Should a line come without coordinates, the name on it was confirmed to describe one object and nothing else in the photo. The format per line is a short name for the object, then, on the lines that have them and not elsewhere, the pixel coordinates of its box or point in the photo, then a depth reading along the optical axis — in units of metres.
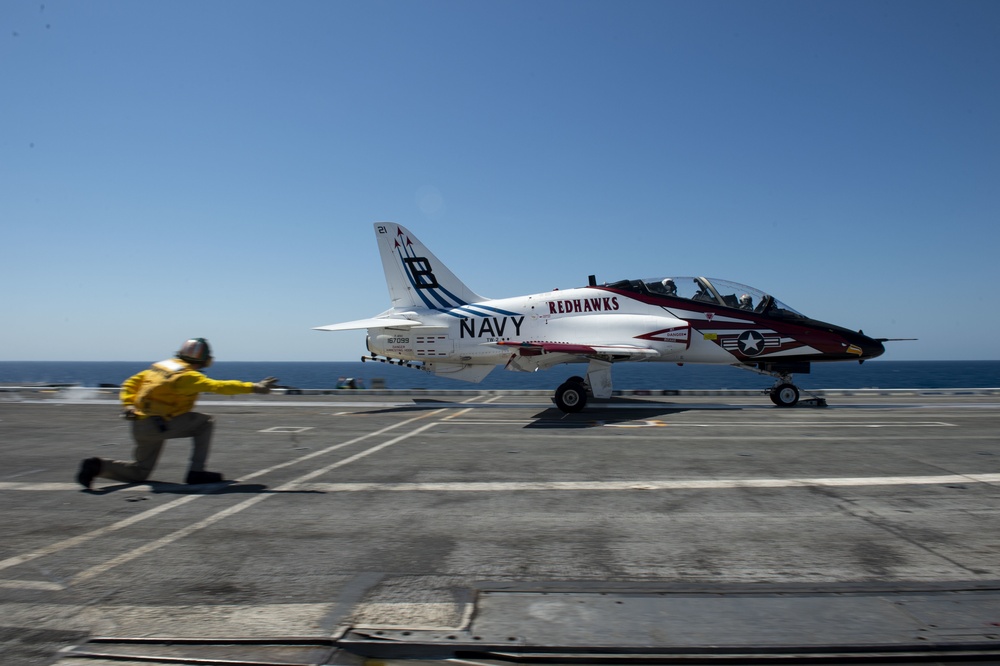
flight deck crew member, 6.34
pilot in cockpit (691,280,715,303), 16.17
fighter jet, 15.55
